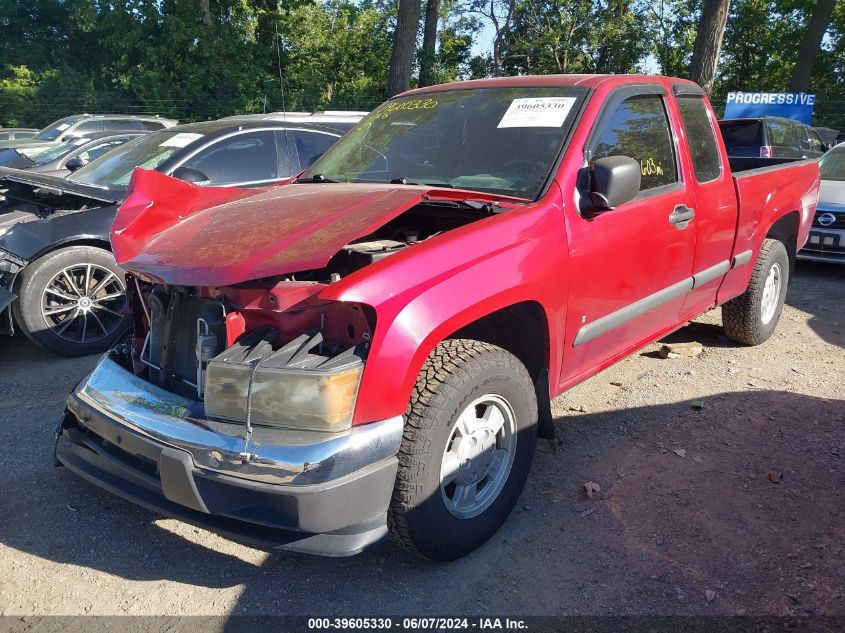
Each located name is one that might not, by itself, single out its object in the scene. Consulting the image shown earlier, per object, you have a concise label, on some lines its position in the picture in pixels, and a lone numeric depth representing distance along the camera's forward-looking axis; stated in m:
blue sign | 18.36
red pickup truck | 2.26
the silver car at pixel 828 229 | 7.59
